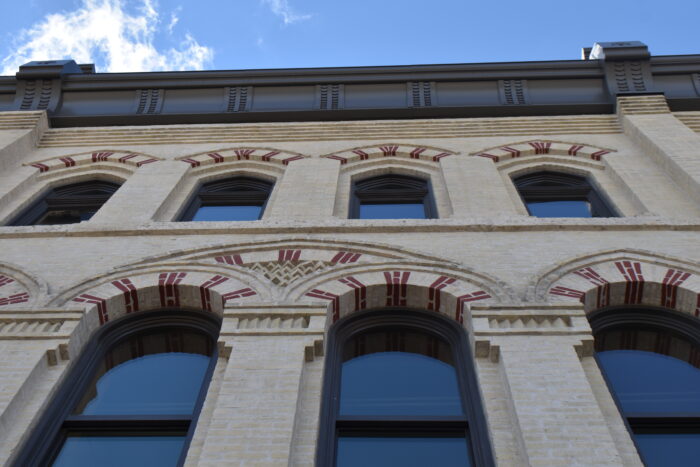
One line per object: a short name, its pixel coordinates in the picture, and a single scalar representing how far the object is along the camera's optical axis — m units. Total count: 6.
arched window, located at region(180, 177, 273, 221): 12.09
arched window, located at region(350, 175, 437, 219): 11.93
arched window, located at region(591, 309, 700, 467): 6.58
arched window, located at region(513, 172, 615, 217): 11.79
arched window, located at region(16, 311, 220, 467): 6.62
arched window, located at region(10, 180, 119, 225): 12.14
